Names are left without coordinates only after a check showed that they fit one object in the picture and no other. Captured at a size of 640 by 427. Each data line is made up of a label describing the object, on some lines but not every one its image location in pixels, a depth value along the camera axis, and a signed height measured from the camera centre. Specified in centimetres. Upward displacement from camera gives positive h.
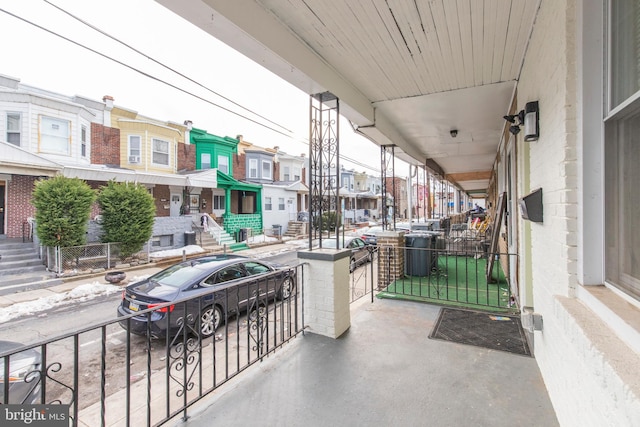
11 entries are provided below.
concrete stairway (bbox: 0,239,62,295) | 807 -153
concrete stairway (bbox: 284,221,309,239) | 2120 -95
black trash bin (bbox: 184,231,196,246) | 1406 -101
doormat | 338 -143
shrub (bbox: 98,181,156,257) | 1027 +5
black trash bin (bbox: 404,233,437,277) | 653 -88
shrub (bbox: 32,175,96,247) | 891 +20
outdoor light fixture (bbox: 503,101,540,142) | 259 +79
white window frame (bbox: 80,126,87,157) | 1305 +328
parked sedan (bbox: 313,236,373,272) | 1009 -100
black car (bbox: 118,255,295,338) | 469 -118
